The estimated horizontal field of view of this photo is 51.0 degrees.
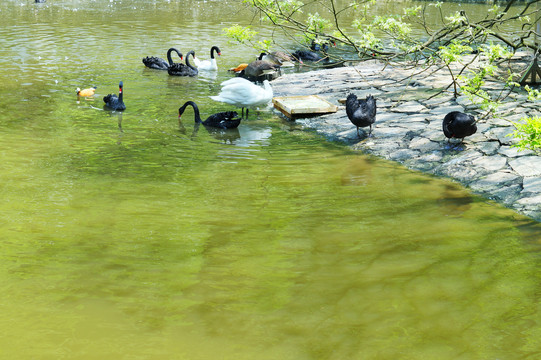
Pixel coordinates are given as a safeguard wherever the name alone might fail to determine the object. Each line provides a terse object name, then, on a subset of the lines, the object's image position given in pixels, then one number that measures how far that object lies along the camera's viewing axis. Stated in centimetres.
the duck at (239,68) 1859
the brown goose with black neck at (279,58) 2002
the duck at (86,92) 1421
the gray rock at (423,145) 1031
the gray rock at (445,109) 1188
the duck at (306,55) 2133
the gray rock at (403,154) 1020
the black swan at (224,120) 1222
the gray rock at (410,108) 1240
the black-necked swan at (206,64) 1865
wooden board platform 1301
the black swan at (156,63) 1827
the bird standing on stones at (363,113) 1102
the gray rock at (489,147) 966
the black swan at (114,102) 1322
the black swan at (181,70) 1770
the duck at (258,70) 1788
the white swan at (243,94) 1272
